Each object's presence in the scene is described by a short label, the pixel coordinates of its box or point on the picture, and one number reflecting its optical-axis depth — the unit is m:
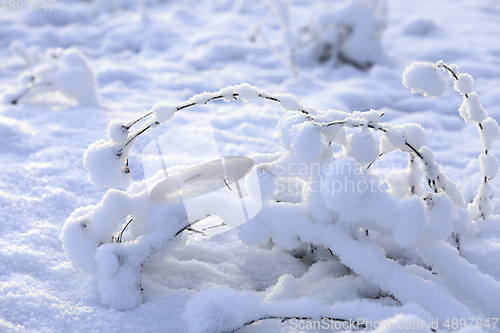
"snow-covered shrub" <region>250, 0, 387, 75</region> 3.59
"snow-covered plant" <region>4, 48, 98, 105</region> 2.42
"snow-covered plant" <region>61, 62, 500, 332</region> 0.82
